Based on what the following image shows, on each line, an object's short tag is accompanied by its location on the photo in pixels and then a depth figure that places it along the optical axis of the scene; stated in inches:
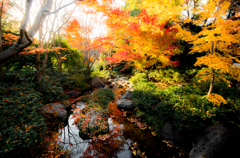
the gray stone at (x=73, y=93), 318.8
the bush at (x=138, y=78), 363.5
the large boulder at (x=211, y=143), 124.6
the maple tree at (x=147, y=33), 267.6
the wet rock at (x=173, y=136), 150.4
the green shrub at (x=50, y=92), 220.6
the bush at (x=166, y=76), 350.9
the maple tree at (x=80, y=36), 369.1
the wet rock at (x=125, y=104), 247.3
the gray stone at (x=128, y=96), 281.3
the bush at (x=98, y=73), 446.6
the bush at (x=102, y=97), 249.7
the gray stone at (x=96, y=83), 401.4
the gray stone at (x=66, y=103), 241.9
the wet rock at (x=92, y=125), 170.6
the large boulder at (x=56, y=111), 191.8
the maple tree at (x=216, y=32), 144.3
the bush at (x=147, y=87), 239.6
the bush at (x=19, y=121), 106.8
